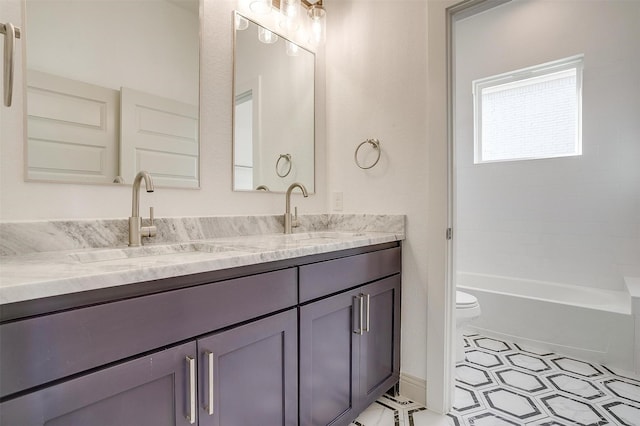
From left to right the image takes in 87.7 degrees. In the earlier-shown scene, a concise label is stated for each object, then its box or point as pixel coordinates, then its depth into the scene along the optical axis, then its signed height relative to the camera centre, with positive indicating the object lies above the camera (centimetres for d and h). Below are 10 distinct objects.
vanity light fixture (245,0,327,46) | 177 +113
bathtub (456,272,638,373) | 204 -73
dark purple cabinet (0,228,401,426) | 62 -35
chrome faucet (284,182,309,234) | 180 -1
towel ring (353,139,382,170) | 189 +38
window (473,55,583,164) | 273 +89
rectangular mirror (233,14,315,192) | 166 +56
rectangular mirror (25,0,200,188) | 111 +45
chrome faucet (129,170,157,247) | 119 -2
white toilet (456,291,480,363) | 207 -64
